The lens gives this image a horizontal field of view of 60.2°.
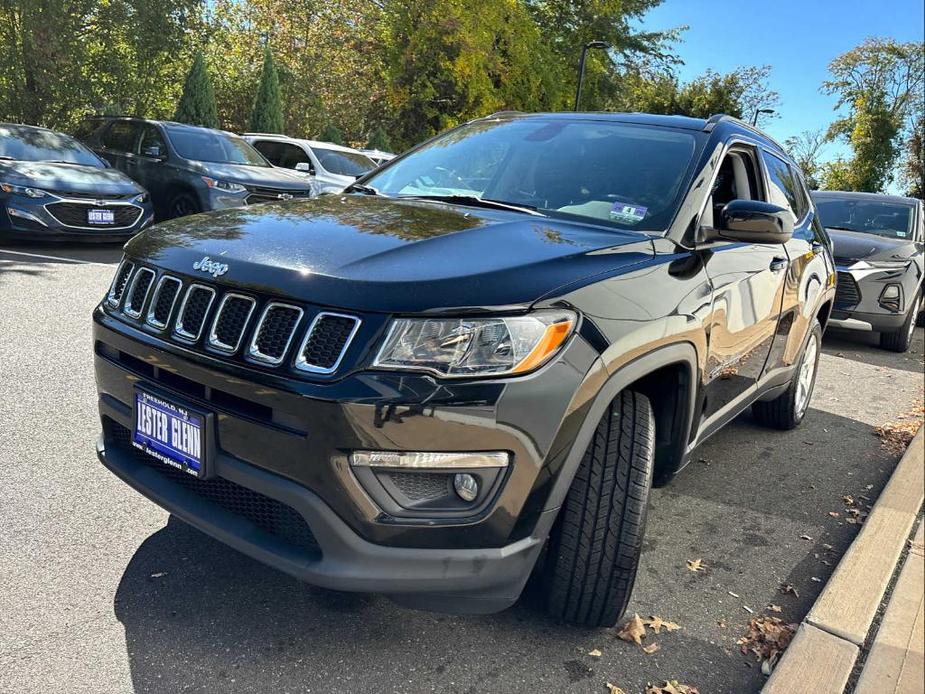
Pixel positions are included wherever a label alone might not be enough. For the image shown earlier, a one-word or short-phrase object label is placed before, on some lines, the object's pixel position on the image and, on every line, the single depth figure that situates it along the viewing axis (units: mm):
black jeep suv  1997
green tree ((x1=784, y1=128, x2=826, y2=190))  46019
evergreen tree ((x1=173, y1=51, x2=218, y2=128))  20703
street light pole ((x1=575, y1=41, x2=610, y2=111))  28156
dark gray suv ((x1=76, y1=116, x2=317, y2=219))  10320
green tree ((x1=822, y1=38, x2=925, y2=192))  36062
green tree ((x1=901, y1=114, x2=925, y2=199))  39344
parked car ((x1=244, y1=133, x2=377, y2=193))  12414
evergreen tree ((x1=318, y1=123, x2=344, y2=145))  25534
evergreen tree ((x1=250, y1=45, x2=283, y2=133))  23406
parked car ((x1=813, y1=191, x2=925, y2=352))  7977
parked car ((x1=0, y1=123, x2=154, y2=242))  8500
